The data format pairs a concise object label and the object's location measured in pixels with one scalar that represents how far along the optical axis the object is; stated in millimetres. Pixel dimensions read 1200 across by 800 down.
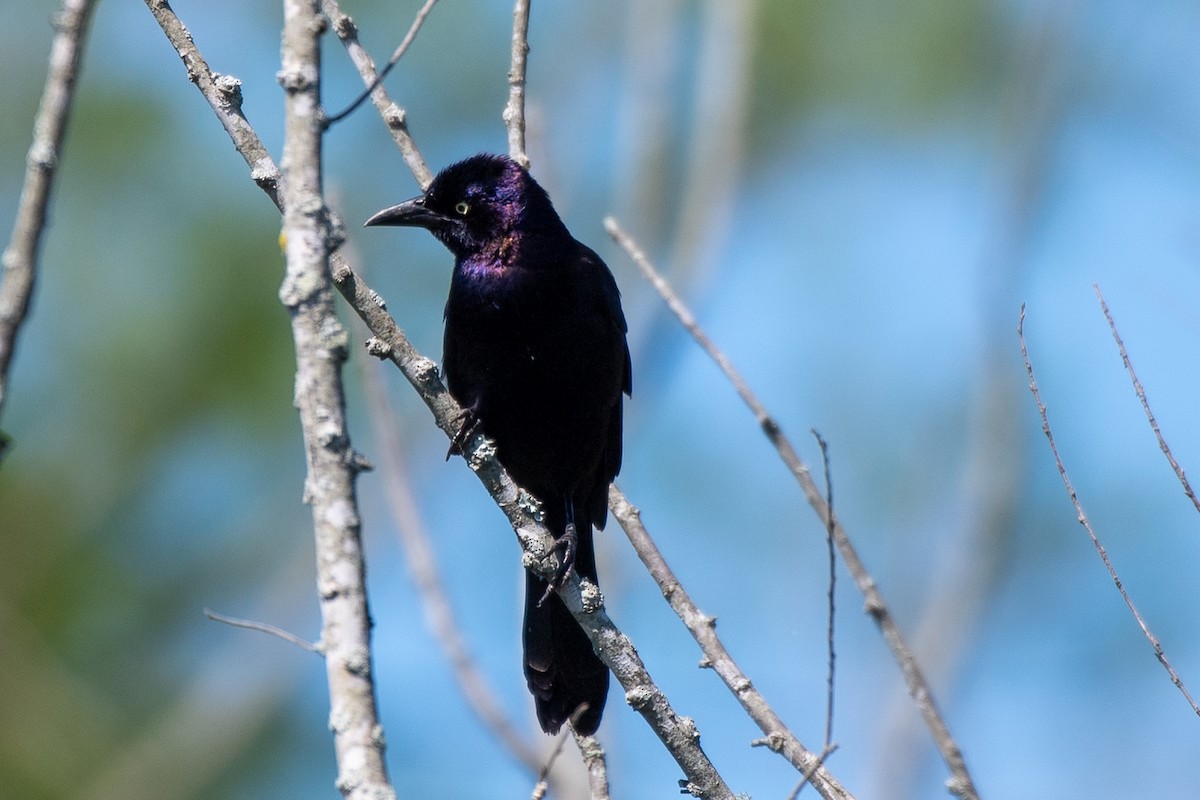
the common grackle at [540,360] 8445
